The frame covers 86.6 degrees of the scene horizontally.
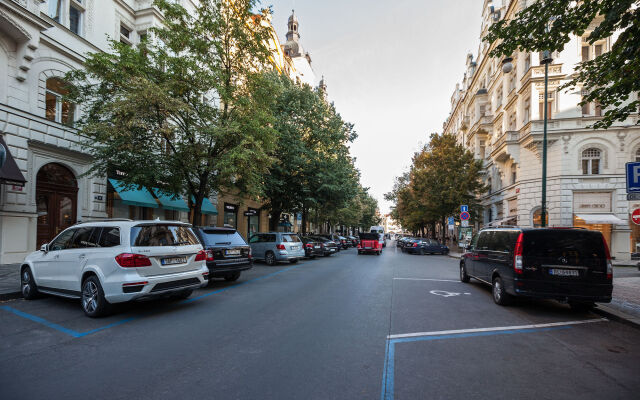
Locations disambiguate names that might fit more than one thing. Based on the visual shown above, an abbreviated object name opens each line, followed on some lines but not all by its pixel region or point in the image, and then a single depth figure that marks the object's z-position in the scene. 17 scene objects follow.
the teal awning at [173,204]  17.92
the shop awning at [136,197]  15.38
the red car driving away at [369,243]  26.09
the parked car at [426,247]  28.89
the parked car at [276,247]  16.23
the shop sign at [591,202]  22.23
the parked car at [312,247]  20.59
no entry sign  7.88
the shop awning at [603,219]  21.47
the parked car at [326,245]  22.75
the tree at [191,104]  11.07
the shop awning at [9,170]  10.69
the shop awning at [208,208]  22.41
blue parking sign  7.24
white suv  5.98
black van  6.73
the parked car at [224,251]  9.62
